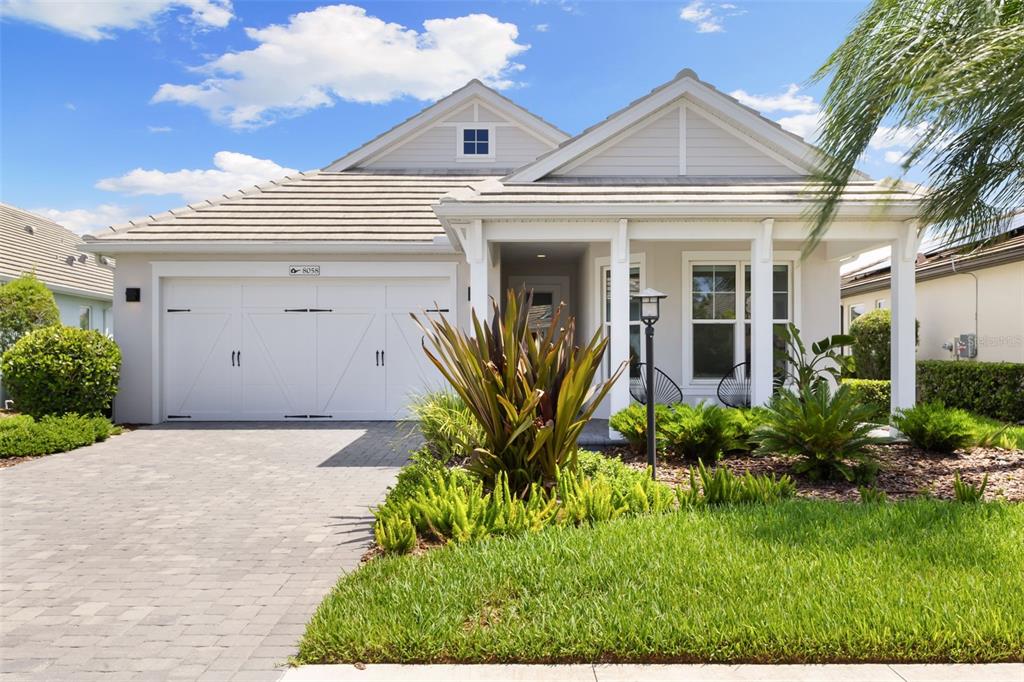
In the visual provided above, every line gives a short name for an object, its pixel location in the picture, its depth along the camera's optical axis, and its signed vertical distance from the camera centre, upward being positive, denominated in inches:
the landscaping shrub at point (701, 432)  295.1 -35.1
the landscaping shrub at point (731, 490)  217.5 -45.6
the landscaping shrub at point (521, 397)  225.6 -15.3
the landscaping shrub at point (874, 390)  505.7 -28.2
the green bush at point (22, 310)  545.1 +34.5
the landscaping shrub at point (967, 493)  221.0 -46.6
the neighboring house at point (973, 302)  481.4 +42.5
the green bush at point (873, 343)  585.9 +9.1
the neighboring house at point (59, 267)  695.7 +94.4
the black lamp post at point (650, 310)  278.4 +18.0
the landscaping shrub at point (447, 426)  238.5 -28.8
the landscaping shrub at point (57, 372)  409.7 -12.7
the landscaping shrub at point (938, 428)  307.7 -35.0
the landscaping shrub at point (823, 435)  259.1 -32.2
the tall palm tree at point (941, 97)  180.2 +74.3
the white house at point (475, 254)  354.6 +64.1
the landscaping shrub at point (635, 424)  312.1 -34.0
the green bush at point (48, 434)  352.4 -45.7
